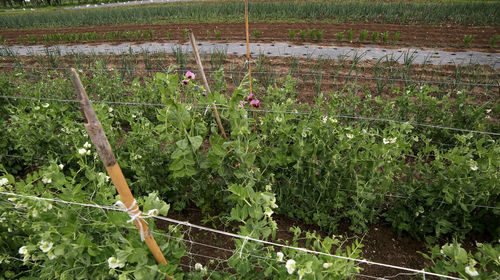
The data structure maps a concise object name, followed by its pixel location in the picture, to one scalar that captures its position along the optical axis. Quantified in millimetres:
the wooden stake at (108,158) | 858
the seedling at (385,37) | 5770
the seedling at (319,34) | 5853
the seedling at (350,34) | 5754
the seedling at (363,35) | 5693
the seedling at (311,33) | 5844
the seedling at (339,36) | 5813
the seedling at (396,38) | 5602
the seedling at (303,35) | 5964
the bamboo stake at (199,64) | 1780
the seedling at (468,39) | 5395
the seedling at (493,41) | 5201
